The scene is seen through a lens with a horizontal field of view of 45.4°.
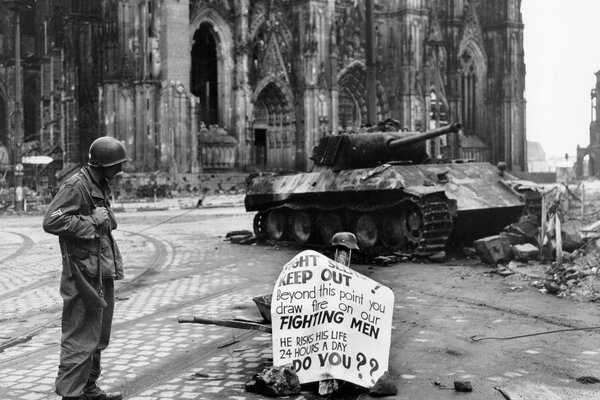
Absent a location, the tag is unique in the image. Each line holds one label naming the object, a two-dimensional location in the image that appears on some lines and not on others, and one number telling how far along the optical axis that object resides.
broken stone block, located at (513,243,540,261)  11.77
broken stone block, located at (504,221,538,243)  13.20
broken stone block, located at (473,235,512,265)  11.92
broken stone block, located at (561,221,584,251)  11.69
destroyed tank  13.00
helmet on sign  5.38
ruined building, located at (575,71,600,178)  64.25
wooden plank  5.72
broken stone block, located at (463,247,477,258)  13.33
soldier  4.62
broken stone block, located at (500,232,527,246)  13.19
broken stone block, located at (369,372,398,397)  4.97
